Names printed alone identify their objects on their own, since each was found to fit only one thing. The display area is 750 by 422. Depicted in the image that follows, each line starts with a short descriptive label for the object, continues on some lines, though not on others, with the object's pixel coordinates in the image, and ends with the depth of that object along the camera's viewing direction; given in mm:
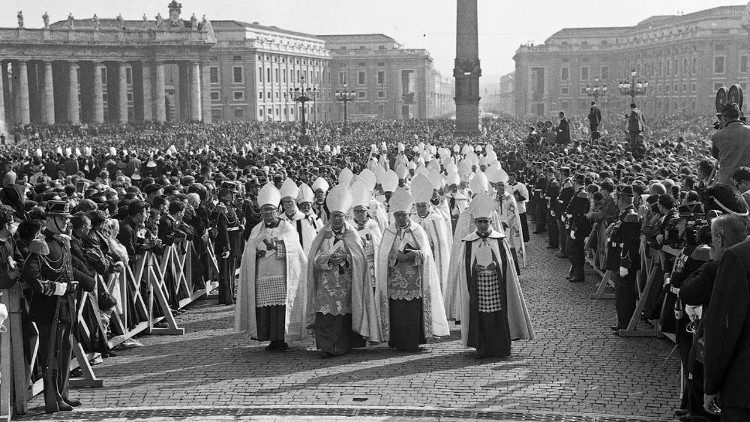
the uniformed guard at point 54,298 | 9711
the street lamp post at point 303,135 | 50688
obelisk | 46094
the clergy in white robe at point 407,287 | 12453
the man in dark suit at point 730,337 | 5828
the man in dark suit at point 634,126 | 28750
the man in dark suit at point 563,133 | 36750
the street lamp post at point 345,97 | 62944
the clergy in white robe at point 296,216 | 13914
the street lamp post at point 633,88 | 37500
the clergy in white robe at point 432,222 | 14367
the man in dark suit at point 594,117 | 34456
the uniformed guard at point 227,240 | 16172
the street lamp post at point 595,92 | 48334
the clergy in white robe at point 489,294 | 11859
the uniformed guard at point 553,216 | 22578
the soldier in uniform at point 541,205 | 25766
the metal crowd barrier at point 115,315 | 9781
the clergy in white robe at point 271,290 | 12633
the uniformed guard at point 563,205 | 20422
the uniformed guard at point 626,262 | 12805
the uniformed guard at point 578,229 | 17578
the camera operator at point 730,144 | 11984
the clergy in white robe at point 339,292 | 12297
